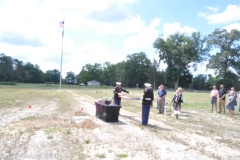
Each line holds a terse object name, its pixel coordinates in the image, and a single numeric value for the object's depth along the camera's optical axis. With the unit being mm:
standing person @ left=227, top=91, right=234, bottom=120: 15917
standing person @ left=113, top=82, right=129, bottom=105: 14227
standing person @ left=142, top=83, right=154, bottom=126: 11867
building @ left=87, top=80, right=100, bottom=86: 138975
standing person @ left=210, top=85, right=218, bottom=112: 19766
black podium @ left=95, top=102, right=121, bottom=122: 12289
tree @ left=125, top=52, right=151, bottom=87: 125812
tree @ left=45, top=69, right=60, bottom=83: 149875
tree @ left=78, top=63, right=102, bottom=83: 145250
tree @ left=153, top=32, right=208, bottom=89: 81938
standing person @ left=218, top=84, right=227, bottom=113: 18703
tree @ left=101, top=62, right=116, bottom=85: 141375
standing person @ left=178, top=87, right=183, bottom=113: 15793
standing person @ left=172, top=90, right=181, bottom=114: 15742
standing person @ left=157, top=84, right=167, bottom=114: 17394
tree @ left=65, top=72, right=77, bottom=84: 169000
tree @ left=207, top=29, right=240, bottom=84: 71125
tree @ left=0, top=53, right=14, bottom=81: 113500
